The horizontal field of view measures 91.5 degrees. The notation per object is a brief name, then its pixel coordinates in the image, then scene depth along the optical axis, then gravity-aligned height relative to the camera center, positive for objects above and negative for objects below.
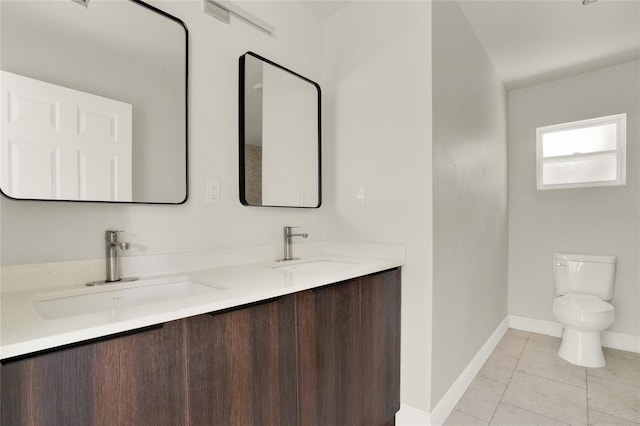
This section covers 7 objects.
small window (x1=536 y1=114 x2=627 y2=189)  2.86 +0.55
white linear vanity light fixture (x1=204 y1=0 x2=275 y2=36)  1.43 +0.97
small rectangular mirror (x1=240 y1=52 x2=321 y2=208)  1.67 +0.45
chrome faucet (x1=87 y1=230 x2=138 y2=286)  1.14 -0.16
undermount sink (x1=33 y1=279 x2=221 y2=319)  0.96 -0.30
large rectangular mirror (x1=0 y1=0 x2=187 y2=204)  1.01 +0.41
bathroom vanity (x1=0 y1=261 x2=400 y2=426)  0.66 -0.43
